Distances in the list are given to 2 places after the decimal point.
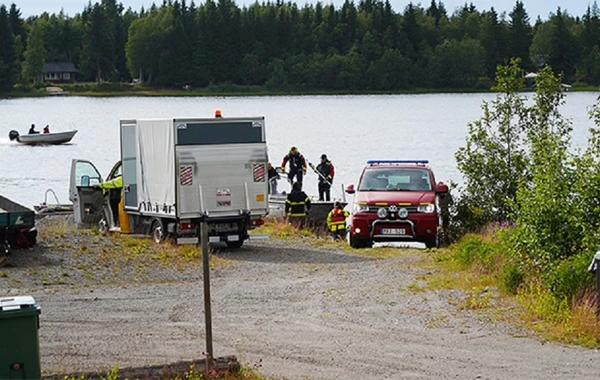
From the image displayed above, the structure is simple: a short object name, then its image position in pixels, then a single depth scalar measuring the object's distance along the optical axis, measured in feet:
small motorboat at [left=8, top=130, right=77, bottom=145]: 263.29
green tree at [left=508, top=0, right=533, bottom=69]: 510.58
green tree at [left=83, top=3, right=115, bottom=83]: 532.32
